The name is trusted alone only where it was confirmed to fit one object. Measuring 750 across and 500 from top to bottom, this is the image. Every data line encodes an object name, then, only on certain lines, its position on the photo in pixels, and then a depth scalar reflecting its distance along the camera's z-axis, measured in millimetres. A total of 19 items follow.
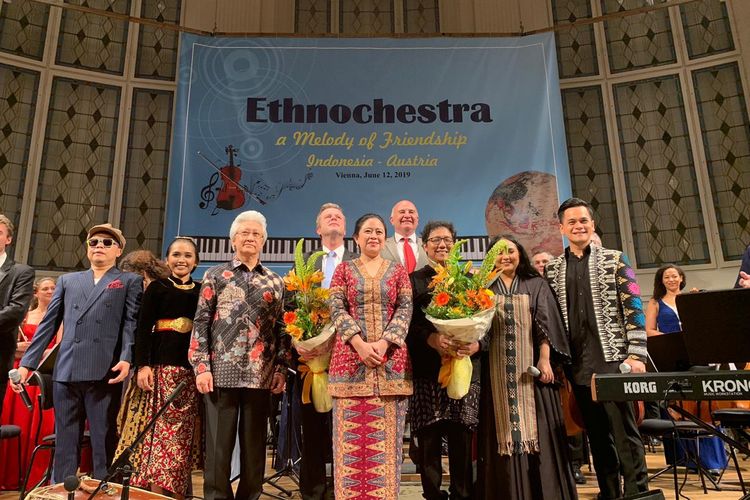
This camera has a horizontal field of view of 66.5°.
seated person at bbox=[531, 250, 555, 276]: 4644
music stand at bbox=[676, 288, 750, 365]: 1880
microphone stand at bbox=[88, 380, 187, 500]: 1843
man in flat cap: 2729
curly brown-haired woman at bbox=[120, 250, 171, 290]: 3069
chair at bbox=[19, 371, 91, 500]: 3016
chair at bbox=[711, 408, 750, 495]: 3045
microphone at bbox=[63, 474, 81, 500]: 1701
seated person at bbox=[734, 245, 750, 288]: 3647
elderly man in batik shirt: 2506
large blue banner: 5617
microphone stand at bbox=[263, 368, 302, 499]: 3257
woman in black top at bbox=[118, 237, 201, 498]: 2719
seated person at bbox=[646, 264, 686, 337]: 4406
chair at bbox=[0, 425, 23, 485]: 3146
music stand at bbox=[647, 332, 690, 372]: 3030
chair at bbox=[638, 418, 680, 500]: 3346
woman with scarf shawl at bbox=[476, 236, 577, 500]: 2508
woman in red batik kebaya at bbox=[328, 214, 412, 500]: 2391
